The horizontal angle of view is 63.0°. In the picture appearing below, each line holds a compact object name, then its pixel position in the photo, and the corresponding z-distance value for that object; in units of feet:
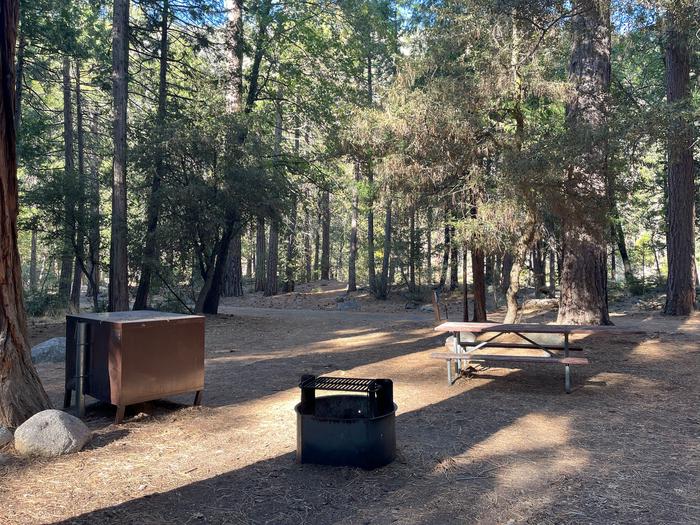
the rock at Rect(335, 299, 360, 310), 70.44
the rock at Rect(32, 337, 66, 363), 31.71
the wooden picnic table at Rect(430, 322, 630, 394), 21.49
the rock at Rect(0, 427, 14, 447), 14.93
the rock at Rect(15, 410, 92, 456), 14.69
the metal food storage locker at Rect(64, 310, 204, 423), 17.31
